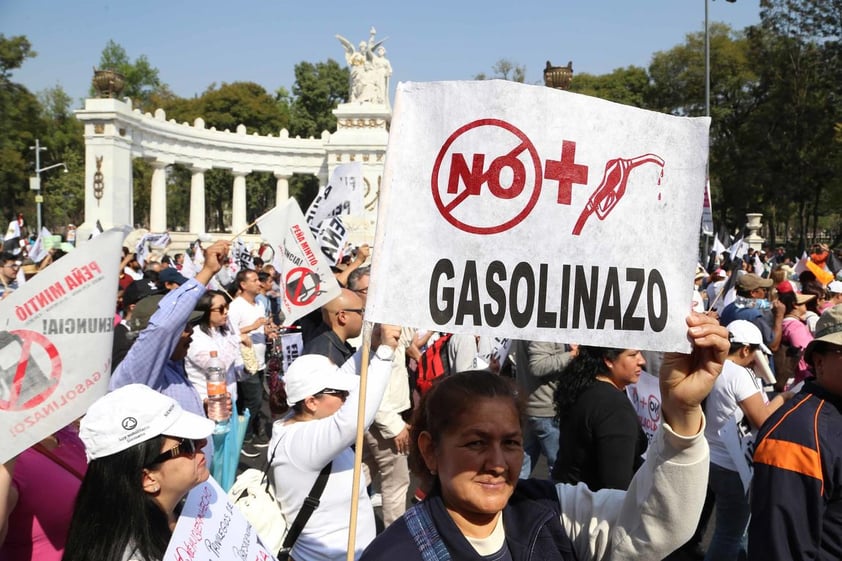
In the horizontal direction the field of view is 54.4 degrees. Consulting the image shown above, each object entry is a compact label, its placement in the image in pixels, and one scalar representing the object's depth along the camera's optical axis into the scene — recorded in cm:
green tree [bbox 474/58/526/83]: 5308
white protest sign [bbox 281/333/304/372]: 700
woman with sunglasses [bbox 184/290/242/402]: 597
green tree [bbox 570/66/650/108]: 5600
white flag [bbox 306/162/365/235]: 1063
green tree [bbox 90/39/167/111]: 6862
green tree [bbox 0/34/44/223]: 3666
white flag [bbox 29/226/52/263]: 1498
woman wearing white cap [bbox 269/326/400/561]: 331
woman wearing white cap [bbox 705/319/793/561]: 475
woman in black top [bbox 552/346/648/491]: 380
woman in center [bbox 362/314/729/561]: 200
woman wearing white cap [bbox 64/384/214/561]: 235
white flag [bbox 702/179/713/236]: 1360
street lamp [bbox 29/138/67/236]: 3506
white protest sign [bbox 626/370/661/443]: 475
